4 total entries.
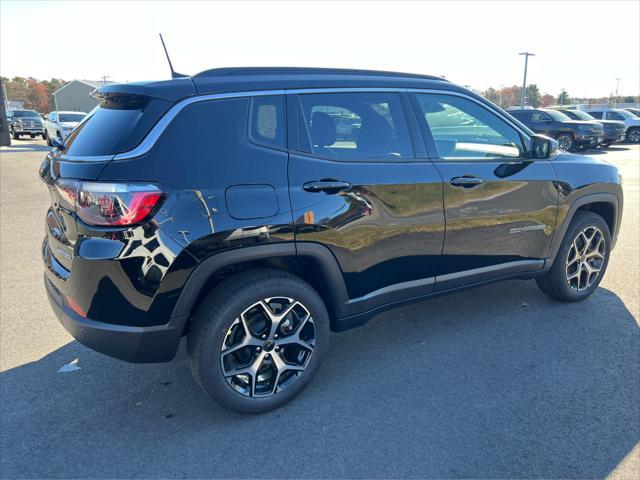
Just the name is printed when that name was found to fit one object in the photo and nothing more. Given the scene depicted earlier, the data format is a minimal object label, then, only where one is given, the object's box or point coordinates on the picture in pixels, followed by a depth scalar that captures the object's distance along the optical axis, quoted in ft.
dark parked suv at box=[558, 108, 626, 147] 65.05
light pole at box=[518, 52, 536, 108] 173.64
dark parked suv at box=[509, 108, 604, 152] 58.80
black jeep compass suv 7.95
